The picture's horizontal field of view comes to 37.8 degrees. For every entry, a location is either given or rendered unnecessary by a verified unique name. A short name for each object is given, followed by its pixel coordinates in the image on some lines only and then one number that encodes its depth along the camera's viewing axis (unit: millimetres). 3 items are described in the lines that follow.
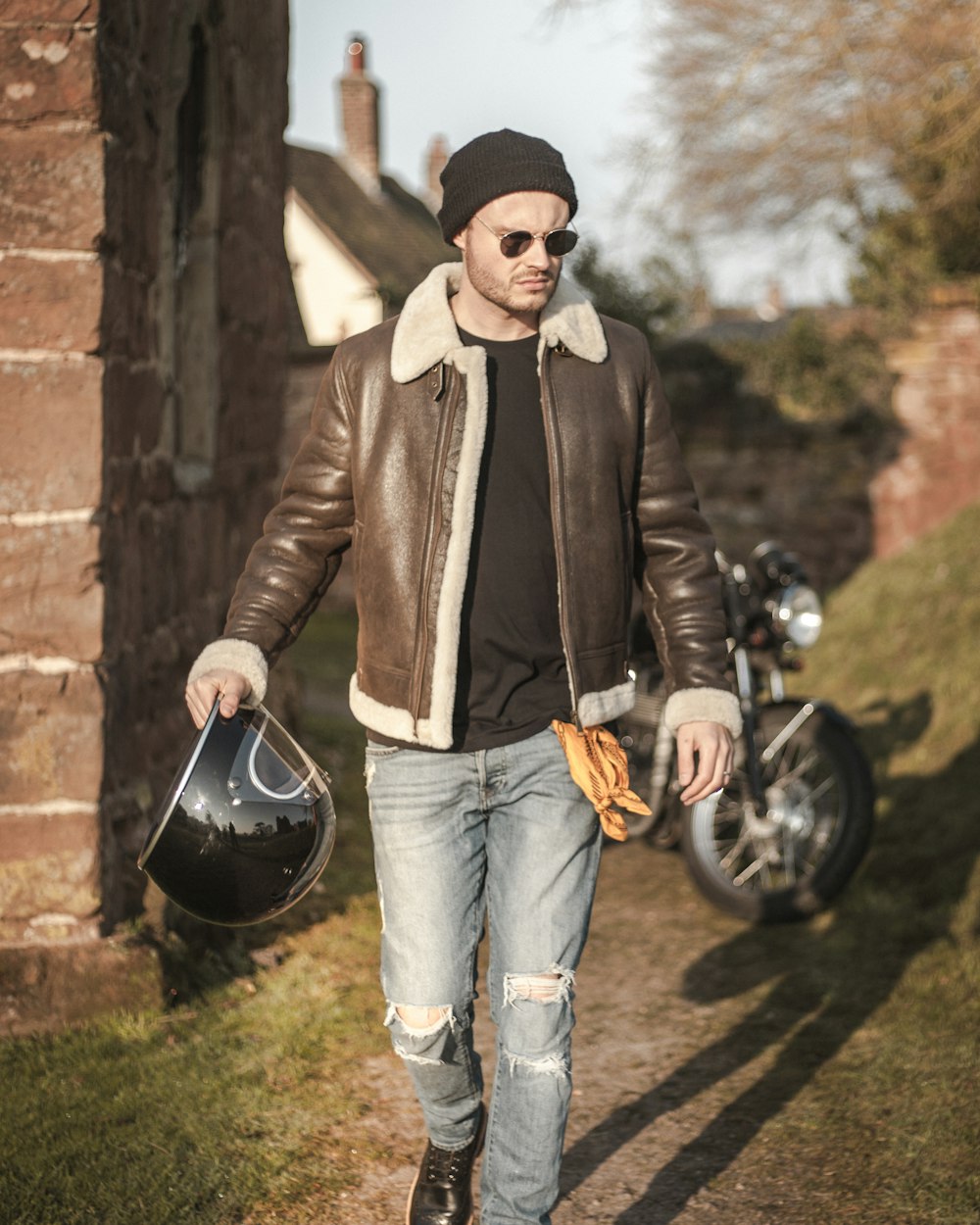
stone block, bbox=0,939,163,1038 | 3951
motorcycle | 5145
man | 2709
